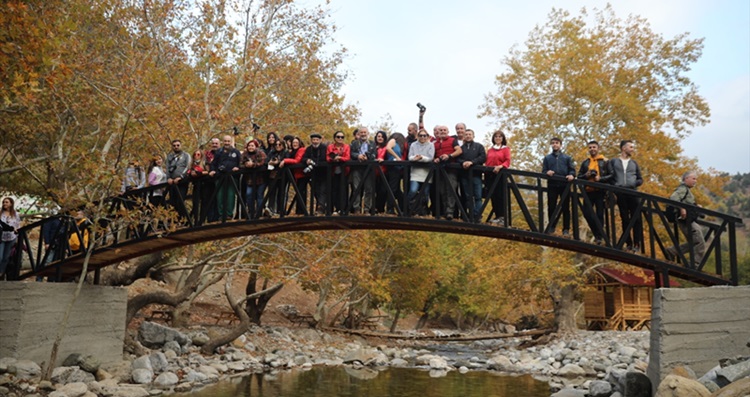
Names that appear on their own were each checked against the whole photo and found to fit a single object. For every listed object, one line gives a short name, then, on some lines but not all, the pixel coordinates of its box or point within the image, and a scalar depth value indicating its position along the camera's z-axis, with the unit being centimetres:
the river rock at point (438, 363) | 2359
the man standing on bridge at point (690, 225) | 1183
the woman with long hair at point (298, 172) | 1330
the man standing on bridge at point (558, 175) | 1206
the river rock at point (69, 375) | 1462
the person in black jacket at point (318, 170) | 1318
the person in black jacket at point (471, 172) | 1233
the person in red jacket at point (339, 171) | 1290
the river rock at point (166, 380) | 1627
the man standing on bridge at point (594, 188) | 1218
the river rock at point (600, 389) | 1432
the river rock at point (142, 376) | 1620
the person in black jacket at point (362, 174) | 1298
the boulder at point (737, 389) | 830
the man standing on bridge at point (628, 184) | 1201
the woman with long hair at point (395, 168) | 1276
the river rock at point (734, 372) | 955
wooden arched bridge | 1200
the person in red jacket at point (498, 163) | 1238
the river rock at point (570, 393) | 1539
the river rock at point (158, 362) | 1748
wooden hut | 3484
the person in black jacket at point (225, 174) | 1414
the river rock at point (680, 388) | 947
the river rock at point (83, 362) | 1560
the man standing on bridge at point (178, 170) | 1463
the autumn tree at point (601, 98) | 2705
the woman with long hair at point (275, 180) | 1350
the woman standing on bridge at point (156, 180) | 1543
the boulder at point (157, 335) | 2027
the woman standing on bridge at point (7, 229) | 1505
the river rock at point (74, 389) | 1357
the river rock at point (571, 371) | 2111
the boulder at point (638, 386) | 1196
